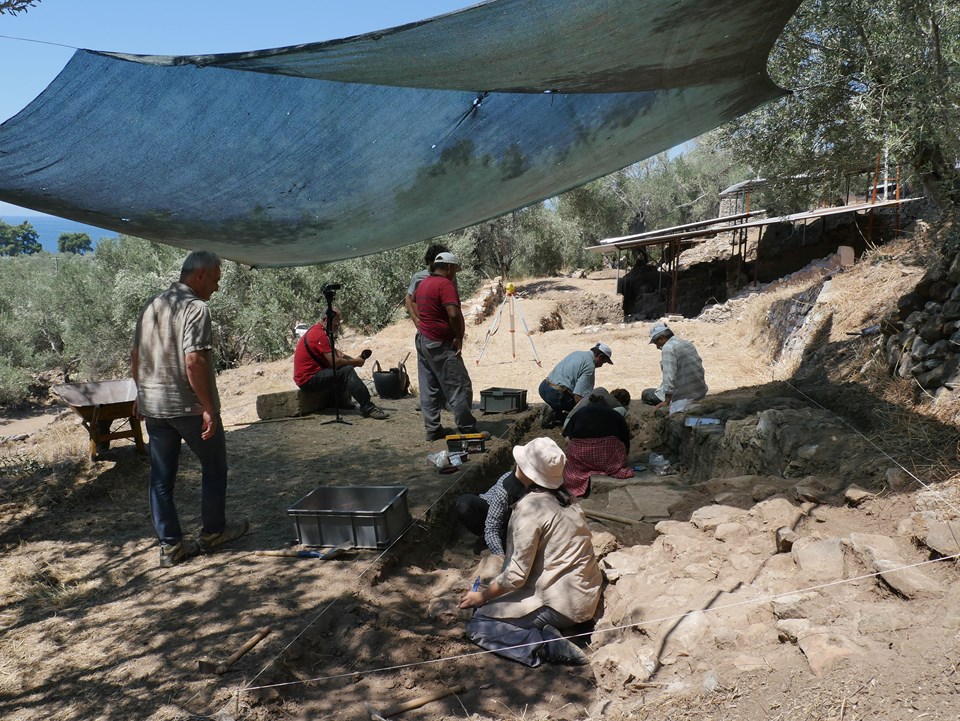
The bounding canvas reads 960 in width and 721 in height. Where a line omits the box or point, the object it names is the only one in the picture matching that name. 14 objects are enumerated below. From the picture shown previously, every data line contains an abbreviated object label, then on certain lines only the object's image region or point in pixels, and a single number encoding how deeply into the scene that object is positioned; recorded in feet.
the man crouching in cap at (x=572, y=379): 21.79
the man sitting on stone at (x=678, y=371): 21.45
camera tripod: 21.99
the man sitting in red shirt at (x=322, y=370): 23.80
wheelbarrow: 17.12
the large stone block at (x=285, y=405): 24.47
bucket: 28.30
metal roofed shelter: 57.03
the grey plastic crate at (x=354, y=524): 12.48
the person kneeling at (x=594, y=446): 17.52
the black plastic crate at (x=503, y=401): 25.04
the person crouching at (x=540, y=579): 9.98
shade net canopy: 10.36
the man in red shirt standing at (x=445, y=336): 18.62
